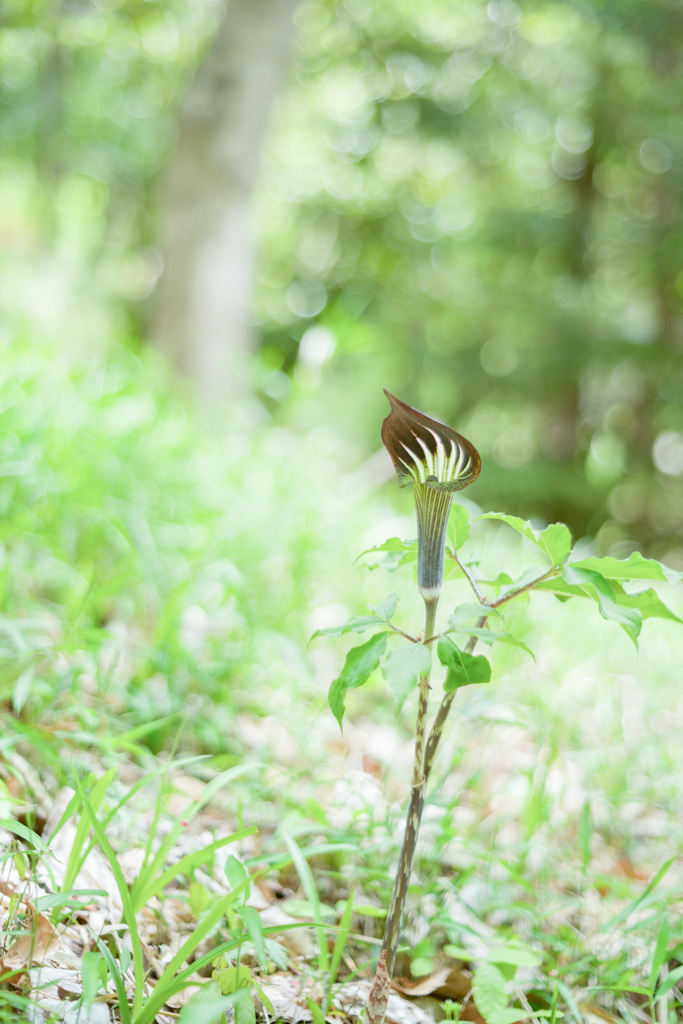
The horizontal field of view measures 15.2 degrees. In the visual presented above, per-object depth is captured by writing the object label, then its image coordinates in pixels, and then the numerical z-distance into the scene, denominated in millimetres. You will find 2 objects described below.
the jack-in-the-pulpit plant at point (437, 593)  1397
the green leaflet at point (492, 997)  1479
